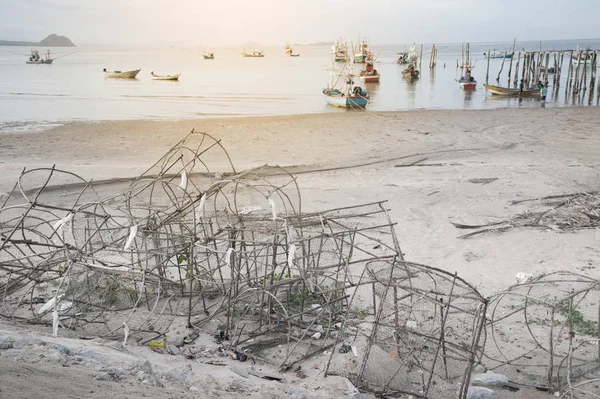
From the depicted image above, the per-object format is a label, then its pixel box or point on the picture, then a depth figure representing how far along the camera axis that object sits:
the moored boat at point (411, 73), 45.22
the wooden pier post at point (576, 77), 28.72
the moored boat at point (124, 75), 45.47
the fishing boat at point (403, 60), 67.31
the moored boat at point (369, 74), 42.53
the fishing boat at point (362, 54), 52.67
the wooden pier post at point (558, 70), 31.93
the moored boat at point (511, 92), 27.81
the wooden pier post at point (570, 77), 30.51
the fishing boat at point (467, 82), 34.09
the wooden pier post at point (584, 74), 27.75
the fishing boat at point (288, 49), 132.98
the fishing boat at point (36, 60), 65.75
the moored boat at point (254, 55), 119.31
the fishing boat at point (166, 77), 42.97
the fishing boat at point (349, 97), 23.56
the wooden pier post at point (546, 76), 29.33
